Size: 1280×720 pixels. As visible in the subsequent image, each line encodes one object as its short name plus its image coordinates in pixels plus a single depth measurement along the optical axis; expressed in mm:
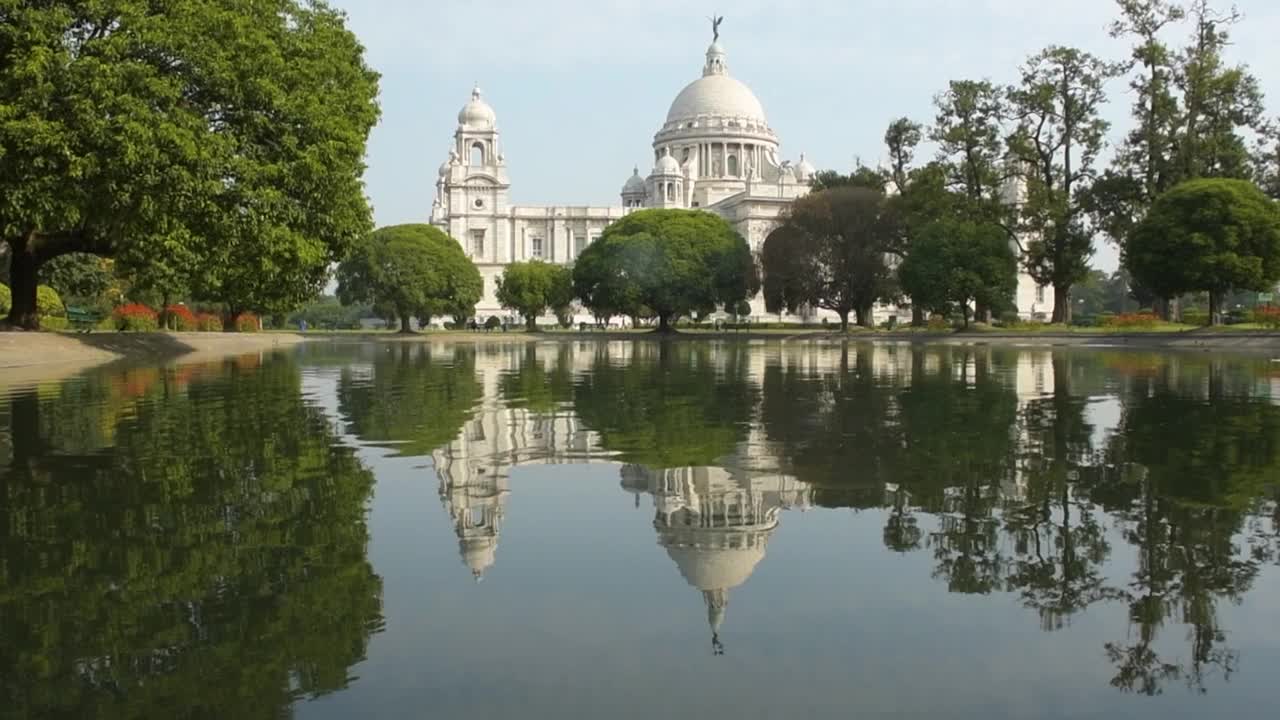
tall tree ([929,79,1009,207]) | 56875
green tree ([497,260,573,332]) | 89750
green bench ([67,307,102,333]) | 51625
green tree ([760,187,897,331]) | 63031
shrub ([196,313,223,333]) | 55875
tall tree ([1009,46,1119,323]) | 53656
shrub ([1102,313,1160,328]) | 51531
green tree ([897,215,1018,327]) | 55031
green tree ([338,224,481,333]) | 77500
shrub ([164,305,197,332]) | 53438
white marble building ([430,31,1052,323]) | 125062
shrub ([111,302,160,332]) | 46844
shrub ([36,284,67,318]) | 46781
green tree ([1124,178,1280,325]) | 42500
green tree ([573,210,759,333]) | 70312
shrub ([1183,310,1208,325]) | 55094
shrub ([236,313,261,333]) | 61762
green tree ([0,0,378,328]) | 24000
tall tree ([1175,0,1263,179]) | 49688
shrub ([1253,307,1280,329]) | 42000
